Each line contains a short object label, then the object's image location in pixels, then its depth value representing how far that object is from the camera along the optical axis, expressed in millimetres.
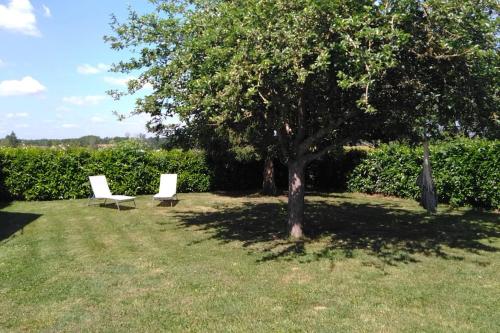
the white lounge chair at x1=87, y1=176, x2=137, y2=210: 15050
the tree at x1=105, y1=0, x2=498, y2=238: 6875
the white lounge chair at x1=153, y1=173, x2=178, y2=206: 15692
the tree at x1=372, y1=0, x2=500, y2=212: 7094
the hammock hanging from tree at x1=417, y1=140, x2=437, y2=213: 14016
